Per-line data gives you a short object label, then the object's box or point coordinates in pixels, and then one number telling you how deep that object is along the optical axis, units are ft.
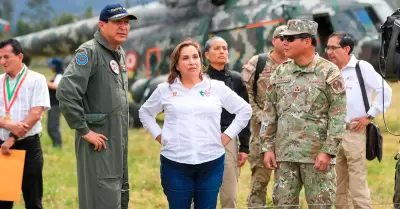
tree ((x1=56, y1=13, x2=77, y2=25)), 191.05
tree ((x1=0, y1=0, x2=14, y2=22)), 310.45
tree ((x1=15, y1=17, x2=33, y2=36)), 210.79
